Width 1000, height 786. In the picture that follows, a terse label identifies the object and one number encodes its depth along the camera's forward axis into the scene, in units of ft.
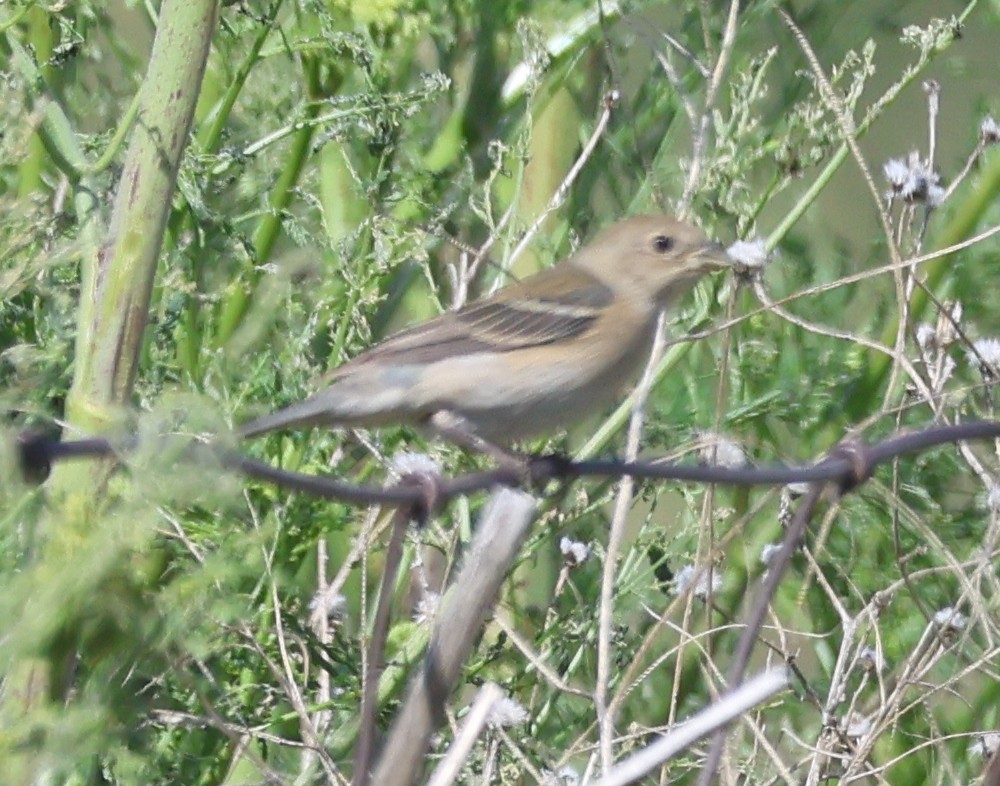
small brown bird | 26.40
